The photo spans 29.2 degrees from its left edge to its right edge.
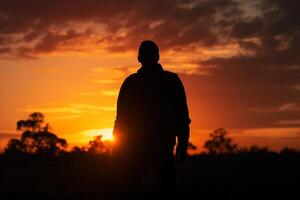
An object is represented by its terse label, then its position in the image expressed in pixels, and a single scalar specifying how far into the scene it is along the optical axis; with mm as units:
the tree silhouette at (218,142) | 56656
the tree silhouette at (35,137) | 49000
